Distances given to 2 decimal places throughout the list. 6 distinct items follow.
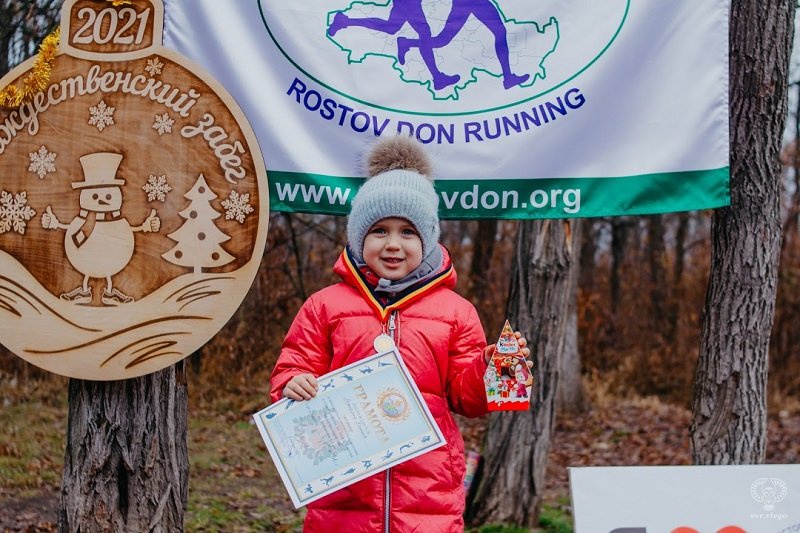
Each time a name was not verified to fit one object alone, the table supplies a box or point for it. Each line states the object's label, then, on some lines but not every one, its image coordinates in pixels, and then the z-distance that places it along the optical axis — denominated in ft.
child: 10.43
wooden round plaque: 11.44
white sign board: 10.72
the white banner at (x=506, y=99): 13.00
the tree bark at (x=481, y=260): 42.91
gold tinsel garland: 11.34
